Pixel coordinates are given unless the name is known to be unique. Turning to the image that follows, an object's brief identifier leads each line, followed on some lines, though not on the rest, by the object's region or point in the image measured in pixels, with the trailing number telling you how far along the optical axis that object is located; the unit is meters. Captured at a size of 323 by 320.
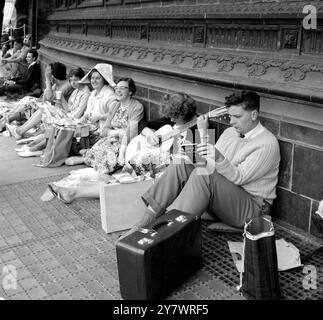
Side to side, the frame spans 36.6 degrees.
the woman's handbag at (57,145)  6.04
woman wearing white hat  6.41
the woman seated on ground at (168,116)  4.55
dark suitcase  2.89
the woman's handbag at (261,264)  2.86
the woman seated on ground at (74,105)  6.75
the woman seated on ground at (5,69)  13.11
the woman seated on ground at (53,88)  7.76
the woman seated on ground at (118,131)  5.53
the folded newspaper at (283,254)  3.43
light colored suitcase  4.03
